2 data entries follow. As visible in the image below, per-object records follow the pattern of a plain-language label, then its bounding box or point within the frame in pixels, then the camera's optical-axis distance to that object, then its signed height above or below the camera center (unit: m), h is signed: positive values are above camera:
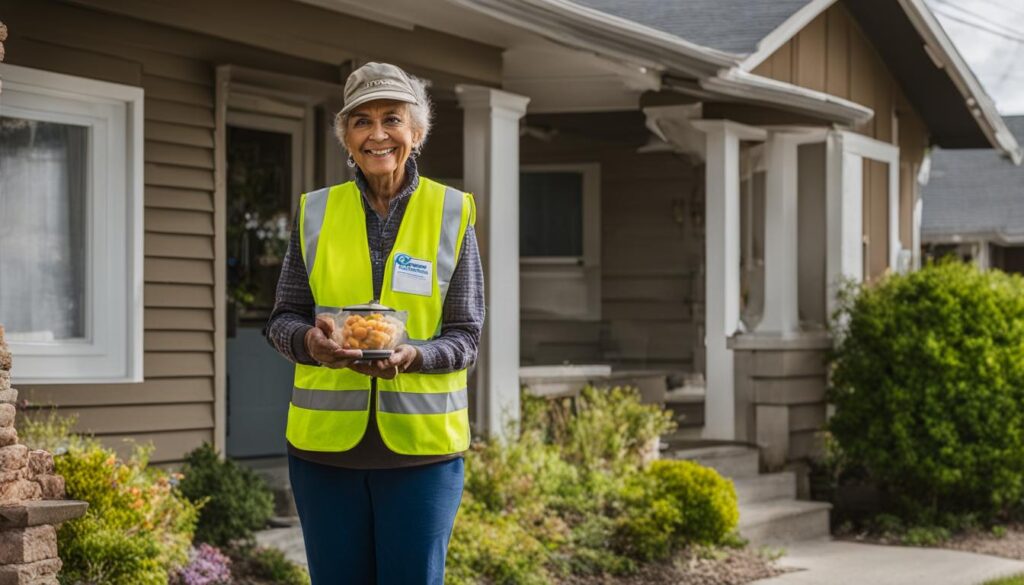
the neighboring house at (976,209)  21.78 +1.67
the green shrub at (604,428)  8.94 -0.68
